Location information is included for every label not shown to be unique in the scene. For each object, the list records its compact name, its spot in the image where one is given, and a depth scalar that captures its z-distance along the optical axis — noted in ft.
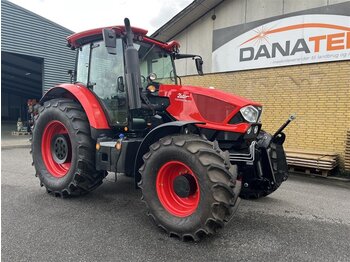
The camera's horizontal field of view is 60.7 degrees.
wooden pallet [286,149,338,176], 23.13
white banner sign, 24.35
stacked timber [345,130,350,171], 23.63
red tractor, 10.19
